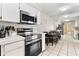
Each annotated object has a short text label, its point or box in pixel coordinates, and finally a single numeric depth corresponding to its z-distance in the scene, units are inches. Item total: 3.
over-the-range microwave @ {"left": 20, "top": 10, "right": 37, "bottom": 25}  53.1
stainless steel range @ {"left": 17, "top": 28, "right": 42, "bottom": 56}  46.4
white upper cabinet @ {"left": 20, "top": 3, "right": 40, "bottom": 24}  55.1
